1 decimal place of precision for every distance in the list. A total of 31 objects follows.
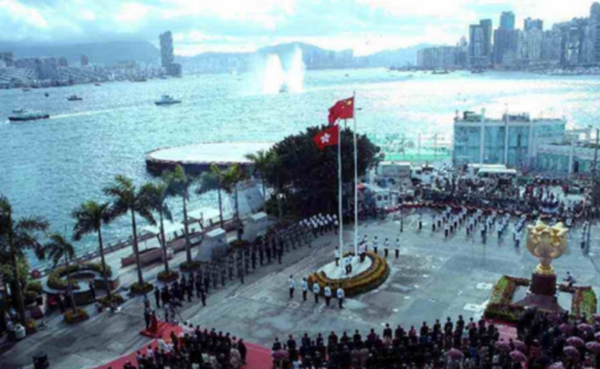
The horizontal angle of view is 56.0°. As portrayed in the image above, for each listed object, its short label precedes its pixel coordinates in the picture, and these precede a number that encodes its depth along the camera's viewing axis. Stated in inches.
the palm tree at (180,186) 1370.6
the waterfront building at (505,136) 2532.0
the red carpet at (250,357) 885.2
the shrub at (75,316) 1088.7
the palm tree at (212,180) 1545.3
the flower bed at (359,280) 1138.7
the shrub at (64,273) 1217.9
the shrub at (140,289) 1221.1
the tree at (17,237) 1019.9
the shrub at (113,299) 1156.5
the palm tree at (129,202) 1195.9
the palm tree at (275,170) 1718.8
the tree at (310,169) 1712.6
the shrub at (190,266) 1364.7
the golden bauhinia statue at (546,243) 1004.6
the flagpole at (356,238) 1181.7
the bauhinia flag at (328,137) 1204.5
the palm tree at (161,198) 1263.5
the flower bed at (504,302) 992.2
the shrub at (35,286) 1218.6
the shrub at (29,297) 1163.3
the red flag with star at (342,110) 1178.0
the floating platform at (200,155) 3248.0
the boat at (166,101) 7632.9
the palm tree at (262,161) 1720.0
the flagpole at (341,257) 1220.5
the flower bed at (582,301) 989.8
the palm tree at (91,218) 1160.8
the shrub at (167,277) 1291.8
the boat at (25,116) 6038.4
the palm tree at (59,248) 1128.2
